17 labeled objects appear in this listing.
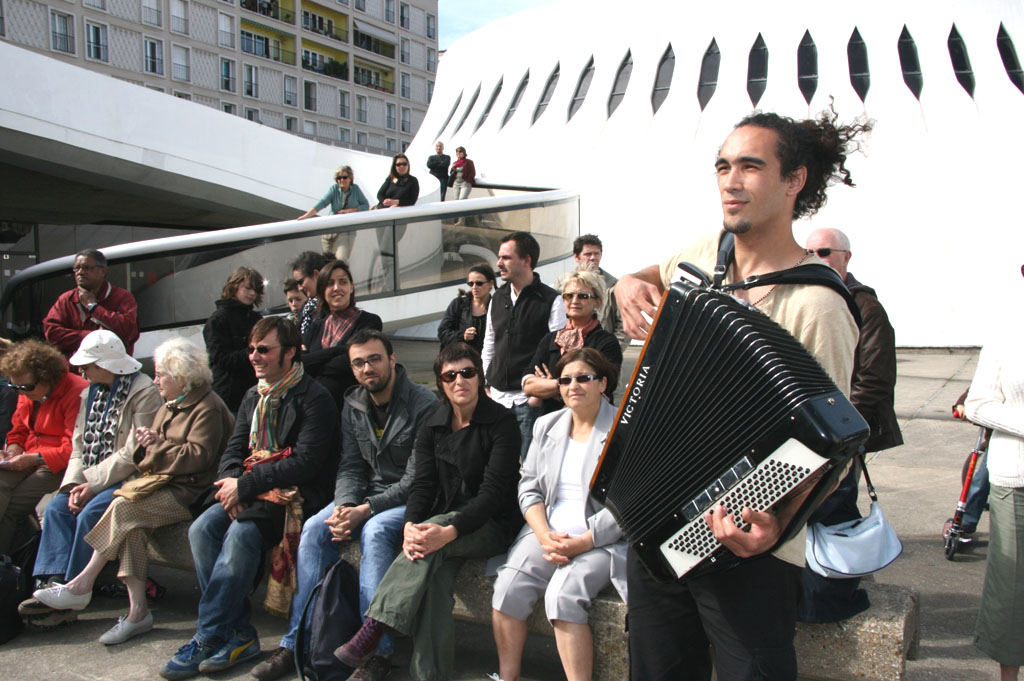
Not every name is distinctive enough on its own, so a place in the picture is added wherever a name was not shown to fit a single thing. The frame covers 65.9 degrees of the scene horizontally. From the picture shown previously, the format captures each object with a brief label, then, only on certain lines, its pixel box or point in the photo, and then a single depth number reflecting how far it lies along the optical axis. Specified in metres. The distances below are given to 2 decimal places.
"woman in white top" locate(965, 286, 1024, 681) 3.09
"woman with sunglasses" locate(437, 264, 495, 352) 5.86
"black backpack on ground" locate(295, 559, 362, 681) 3.56
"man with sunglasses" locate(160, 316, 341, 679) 3.83
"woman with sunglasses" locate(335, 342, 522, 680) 3.50
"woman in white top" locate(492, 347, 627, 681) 3.28
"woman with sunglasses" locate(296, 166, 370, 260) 11.59
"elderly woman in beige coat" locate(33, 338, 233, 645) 4.21
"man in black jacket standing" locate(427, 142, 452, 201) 17.75
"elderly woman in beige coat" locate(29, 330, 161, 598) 4.35
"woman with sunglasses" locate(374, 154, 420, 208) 12.27
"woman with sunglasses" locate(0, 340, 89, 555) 4.80
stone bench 3.00
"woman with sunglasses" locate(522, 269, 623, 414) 4.76
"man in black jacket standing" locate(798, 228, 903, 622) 3.72
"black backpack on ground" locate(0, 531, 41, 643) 4.14
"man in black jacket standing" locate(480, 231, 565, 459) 5.27
